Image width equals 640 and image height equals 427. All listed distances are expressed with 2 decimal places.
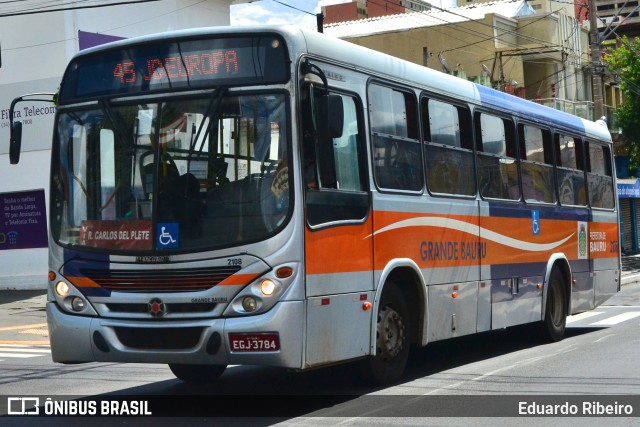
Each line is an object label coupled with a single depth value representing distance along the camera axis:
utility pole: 34.53
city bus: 8.93
